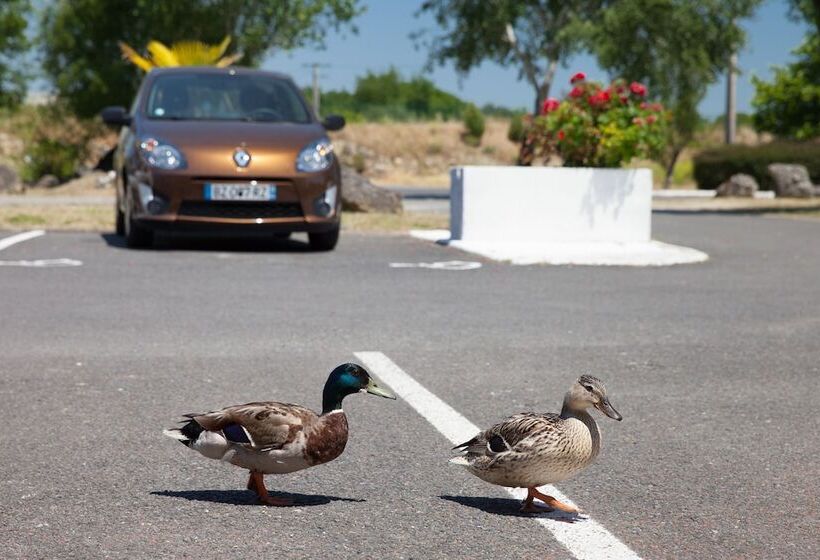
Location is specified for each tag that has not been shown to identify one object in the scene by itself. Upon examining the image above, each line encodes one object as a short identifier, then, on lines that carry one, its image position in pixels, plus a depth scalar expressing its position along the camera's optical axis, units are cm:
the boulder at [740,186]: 4022
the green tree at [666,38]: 3859
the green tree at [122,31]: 4338
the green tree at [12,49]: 4533
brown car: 1373
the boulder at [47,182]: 4134
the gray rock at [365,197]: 2270
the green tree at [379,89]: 11181
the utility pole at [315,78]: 7634
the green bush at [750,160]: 4469
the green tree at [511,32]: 4078
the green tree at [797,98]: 3224
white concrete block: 1620
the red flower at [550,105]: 1741
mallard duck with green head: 432
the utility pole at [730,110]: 5388
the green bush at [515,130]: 7281
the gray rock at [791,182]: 4078
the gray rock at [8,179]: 3503
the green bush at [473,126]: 7894
